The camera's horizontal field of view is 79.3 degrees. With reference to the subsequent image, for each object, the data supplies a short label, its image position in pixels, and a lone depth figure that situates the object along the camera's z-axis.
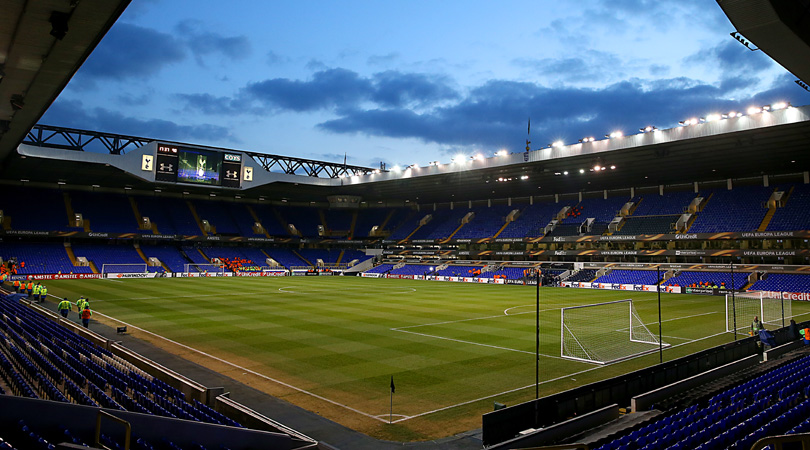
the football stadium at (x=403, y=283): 10.38
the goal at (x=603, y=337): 18.84
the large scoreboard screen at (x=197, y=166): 49.62
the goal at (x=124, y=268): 55.65
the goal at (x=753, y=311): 25.25
